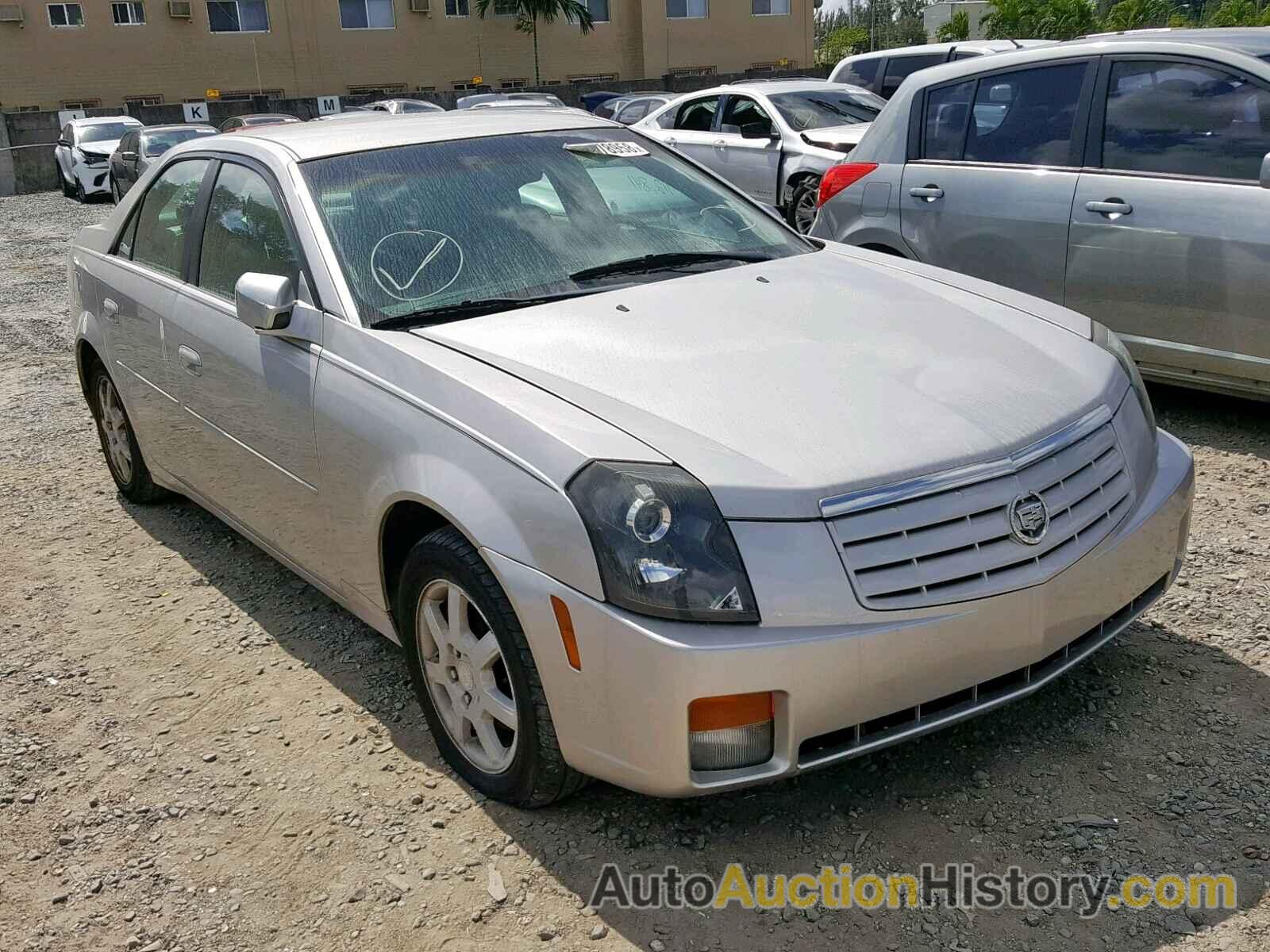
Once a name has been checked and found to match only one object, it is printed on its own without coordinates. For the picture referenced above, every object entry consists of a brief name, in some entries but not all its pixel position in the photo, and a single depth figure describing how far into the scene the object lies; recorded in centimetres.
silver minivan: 499
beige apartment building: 3809
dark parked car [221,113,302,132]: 2518
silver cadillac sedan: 250
